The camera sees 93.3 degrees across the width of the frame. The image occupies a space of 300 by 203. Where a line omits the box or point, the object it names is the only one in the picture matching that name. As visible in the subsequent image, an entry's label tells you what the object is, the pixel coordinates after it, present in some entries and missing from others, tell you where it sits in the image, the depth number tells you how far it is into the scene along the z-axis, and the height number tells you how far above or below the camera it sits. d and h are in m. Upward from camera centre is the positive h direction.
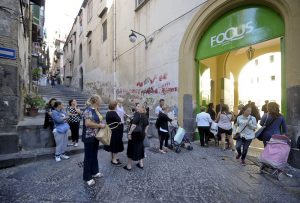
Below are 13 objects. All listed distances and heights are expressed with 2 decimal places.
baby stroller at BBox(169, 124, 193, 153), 4.30 -1.25
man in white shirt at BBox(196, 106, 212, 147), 4.74 -0.81
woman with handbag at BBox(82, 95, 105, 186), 2.56 -0.59
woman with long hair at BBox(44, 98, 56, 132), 3.89 -0.40
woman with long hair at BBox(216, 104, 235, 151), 4.53 -0.77
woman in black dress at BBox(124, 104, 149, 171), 3.21 -0.92
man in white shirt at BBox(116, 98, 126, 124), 4.16 -0.27
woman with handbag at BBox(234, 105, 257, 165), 3.43 -0.74
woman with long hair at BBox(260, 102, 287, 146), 3.21 -0.52
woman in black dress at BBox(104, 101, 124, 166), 3.21 -0.78
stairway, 7.98 +0.24
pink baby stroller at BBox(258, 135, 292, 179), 2.90 -1.13
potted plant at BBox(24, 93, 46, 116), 5.69 -0.17
